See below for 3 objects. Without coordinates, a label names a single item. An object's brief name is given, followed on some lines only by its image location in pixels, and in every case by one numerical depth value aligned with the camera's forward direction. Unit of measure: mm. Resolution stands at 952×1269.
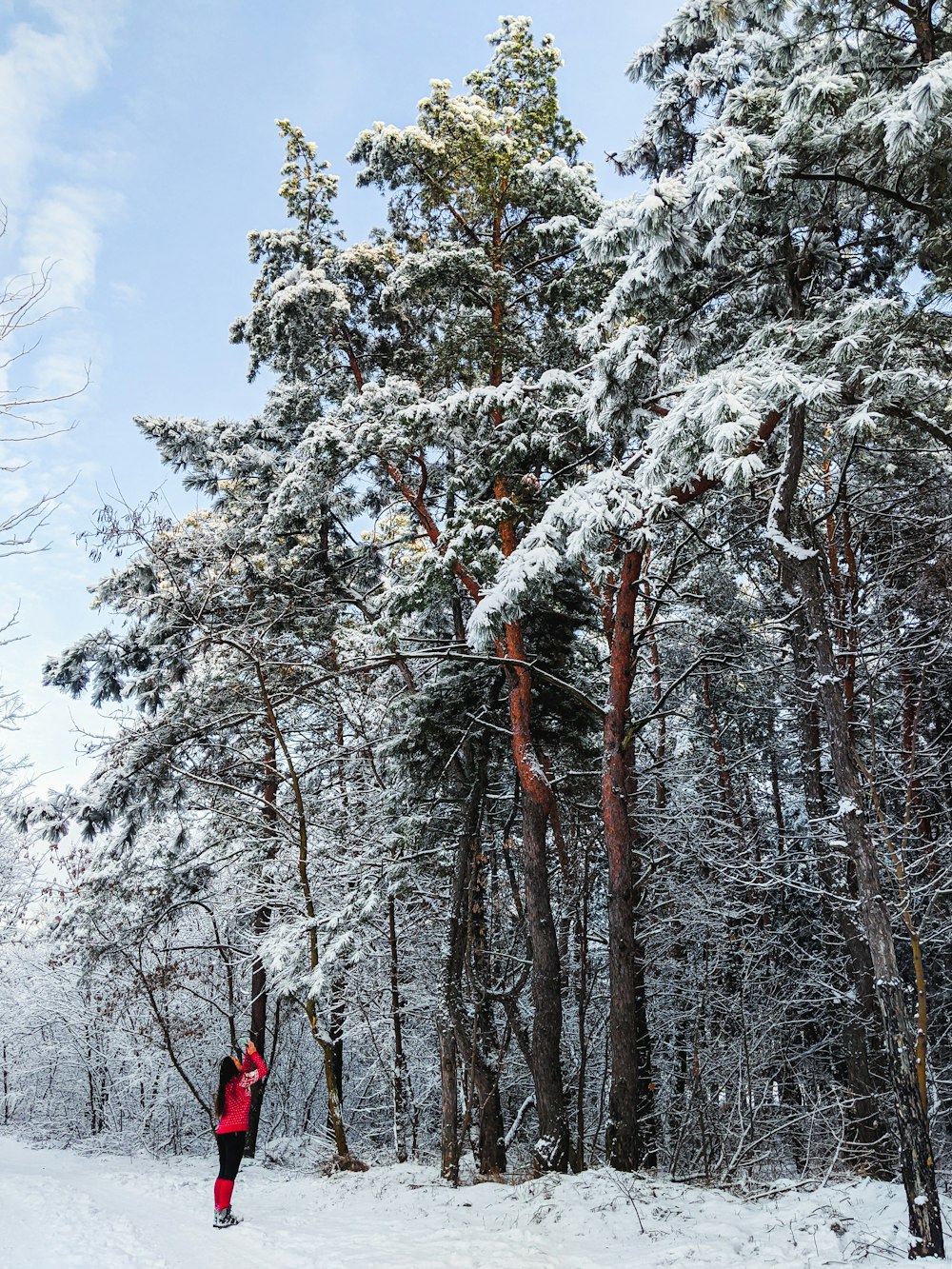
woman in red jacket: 7184
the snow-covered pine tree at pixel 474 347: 9406
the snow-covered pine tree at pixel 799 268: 5668
